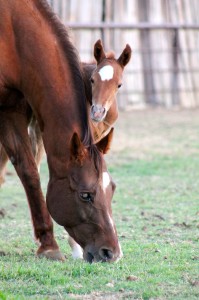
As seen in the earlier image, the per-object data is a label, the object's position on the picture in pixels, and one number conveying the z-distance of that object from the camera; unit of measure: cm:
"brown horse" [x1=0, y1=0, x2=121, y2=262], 1420
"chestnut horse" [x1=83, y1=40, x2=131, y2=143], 1840
